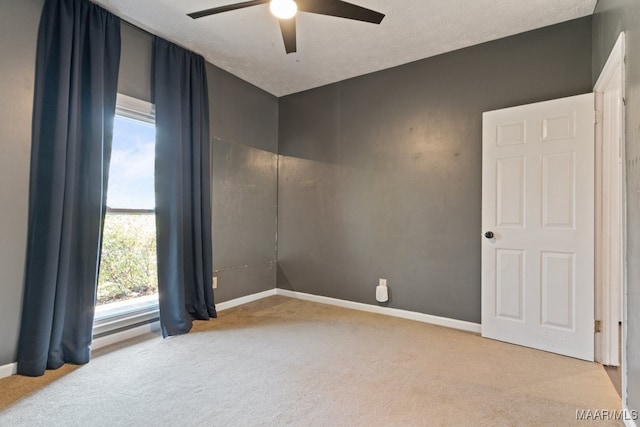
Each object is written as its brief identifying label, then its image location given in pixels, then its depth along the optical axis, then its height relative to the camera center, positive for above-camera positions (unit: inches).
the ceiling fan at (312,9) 83.2 +57.0
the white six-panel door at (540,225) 96.6 -1.2
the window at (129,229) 108.7 -5.0
